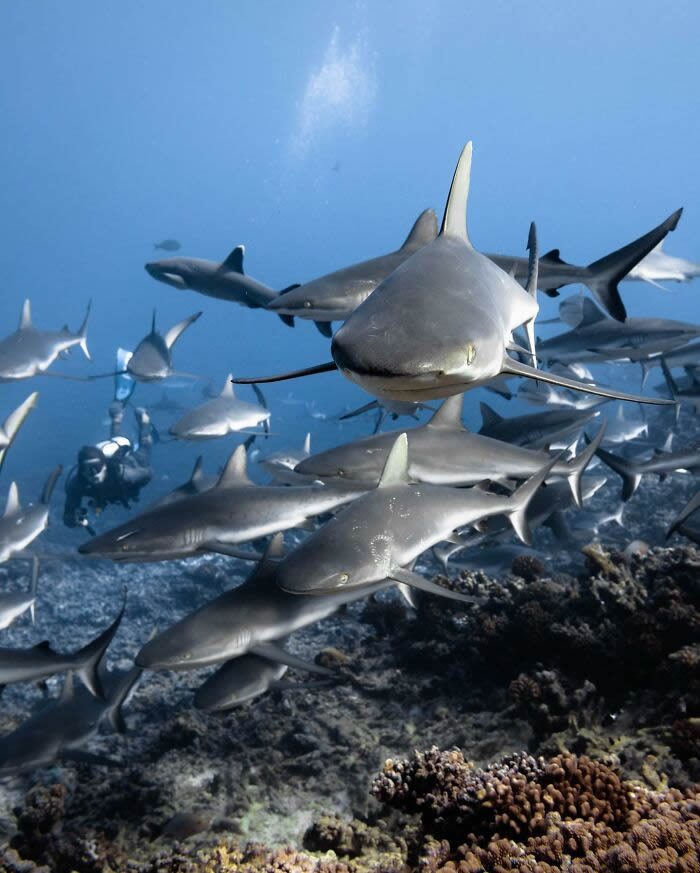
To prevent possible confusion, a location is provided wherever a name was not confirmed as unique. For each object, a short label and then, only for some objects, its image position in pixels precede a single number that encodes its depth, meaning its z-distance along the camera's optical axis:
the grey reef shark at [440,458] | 5.08
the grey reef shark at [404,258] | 4.65
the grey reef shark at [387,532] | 3.69
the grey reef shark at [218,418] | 9.93
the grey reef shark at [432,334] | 1.86
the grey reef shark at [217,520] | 4.68
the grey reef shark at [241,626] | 4.20
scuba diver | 10.83
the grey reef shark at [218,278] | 7.61
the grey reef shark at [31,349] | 9.68
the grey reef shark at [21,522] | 7.07
